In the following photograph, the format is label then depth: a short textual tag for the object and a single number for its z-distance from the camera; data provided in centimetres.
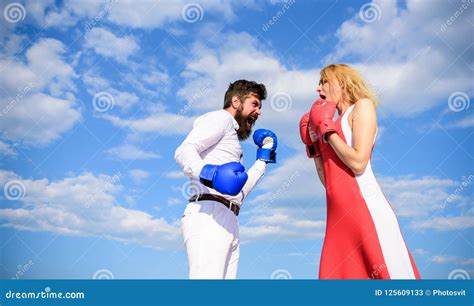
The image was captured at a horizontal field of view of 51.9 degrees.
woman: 352
